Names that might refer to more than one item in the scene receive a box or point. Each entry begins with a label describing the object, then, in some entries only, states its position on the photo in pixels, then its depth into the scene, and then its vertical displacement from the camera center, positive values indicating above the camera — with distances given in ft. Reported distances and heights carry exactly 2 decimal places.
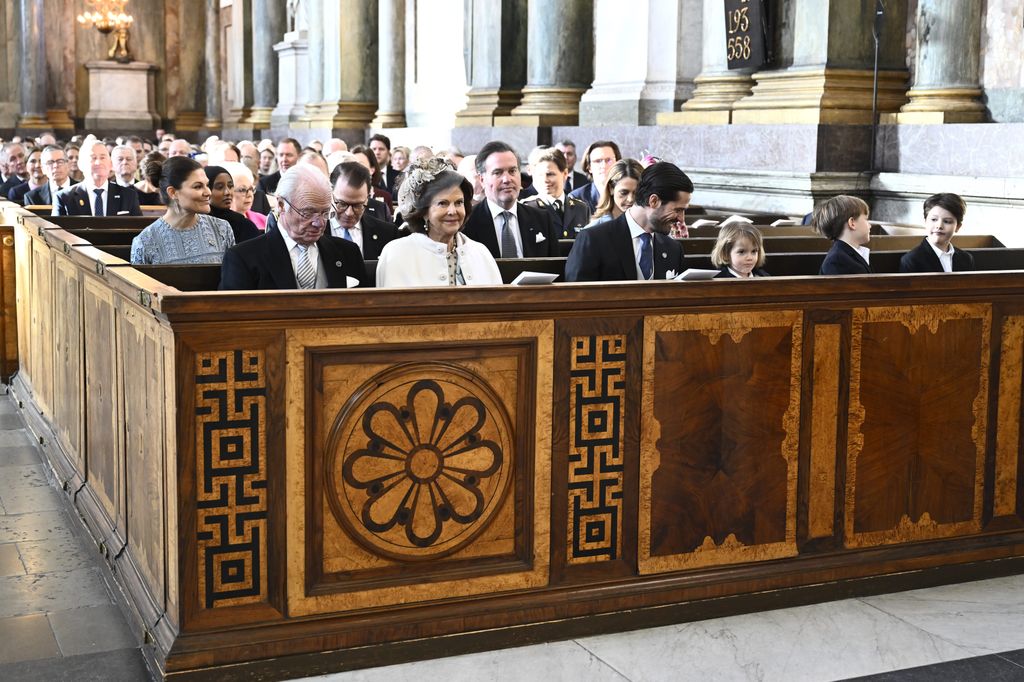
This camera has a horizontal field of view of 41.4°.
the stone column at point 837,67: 33.32 +2.60
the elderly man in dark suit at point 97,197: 32.89 -0.76
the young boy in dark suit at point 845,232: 19.16 -0.85
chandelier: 103.14 +11.02
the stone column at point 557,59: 47.50 +3.89
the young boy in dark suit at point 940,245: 20.83 -1.11
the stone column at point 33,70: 103.55 +7.21
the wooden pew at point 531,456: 12.98 -3.01
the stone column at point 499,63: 52.39 +4.12
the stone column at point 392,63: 64.49 +4.99
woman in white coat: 16.56 -0.93
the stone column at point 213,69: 100.48 +7.25
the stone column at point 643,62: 41.81 +3.42
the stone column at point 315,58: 70.44 +5.72
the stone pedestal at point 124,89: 106.22 +5.98
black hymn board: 35.94 +3.69
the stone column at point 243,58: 89.71 +7.16
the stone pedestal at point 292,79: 76.38 +5.03
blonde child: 18.08 -1.05
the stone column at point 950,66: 32.48 +2.57
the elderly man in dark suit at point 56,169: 36.47 -0.10
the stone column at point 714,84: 37.50 +2.43
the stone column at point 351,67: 67.15 +5.02
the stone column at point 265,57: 80.79 +6.62
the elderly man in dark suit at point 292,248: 15.94 -0.97
